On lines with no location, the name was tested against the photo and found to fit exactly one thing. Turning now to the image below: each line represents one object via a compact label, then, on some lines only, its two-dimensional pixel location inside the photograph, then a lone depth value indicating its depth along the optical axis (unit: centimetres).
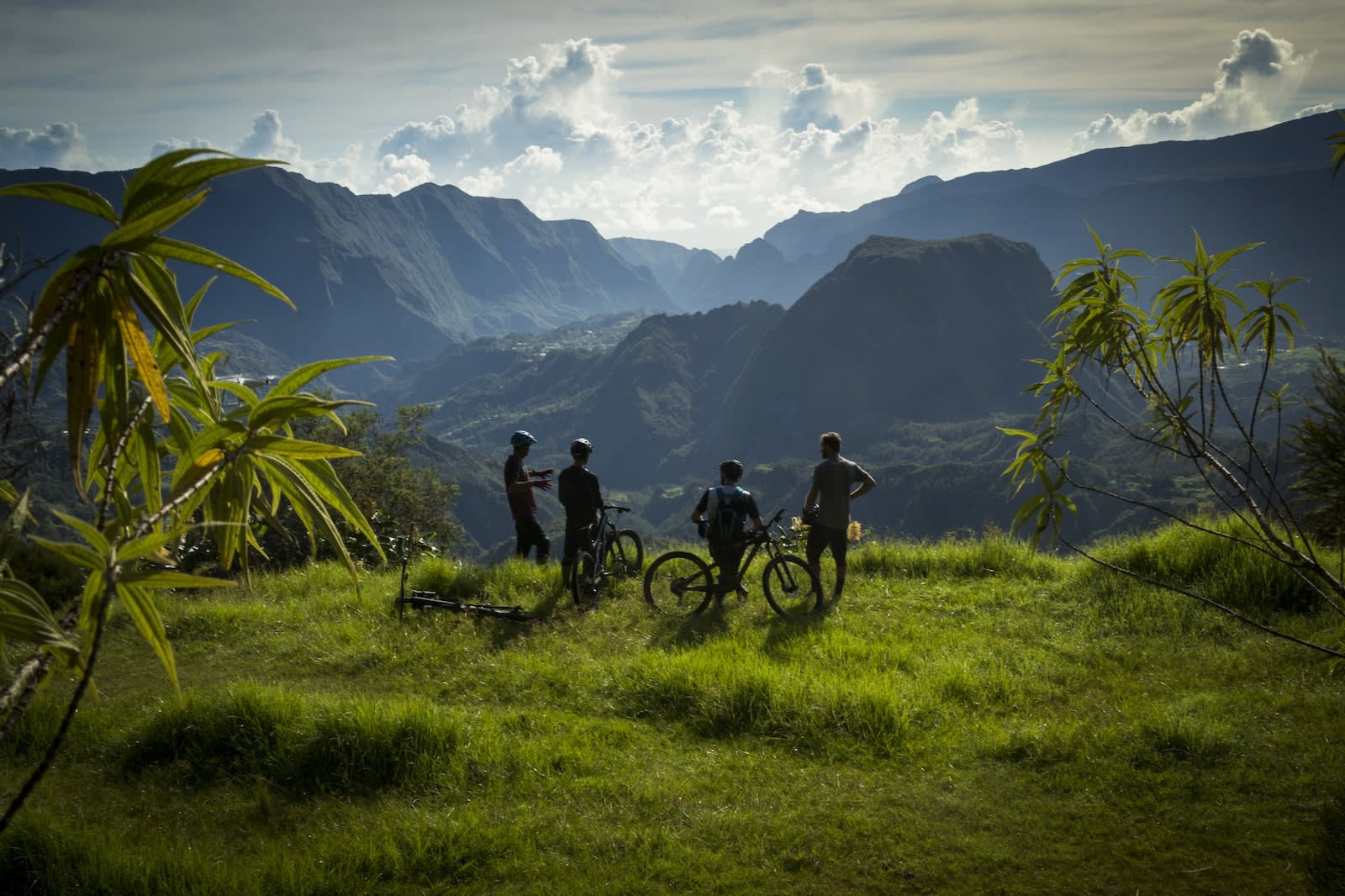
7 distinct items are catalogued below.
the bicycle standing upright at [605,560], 1062
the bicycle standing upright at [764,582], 1009
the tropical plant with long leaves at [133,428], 193
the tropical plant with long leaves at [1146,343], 467
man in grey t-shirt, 1008
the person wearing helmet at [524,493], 1112
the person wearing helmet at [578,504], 1077
